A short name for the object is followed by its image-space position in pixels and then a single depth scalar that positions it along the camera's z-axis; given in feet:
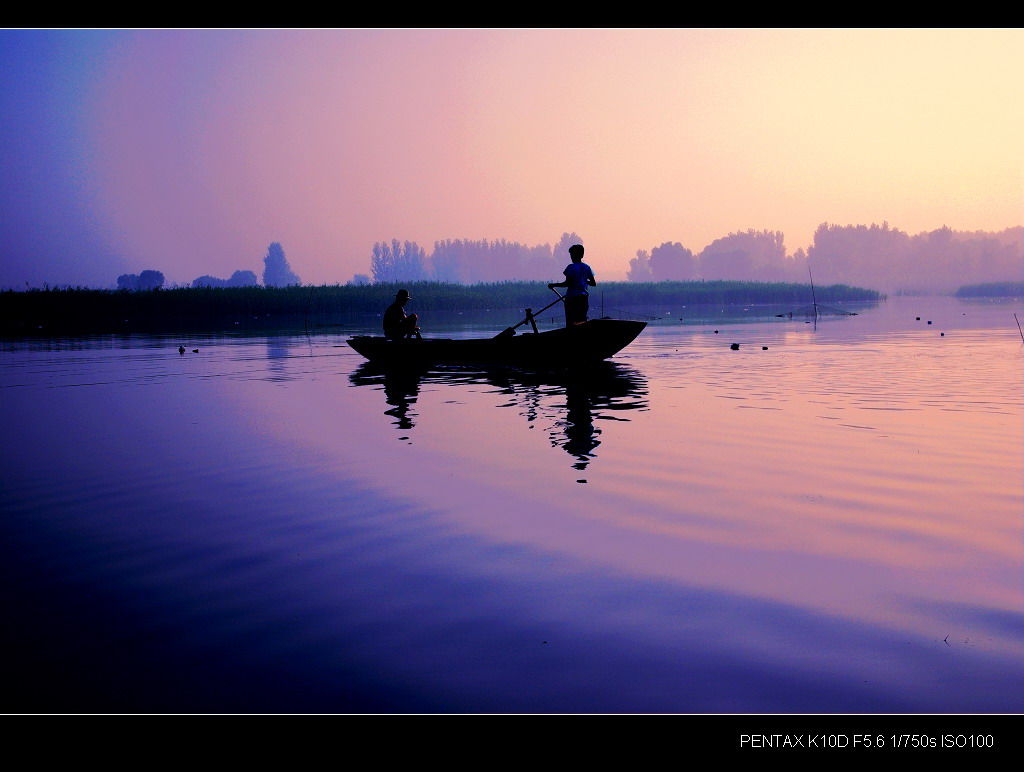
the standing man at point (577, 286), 62.95
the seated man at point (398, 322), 72.08
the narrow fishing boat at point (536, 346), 62.13
